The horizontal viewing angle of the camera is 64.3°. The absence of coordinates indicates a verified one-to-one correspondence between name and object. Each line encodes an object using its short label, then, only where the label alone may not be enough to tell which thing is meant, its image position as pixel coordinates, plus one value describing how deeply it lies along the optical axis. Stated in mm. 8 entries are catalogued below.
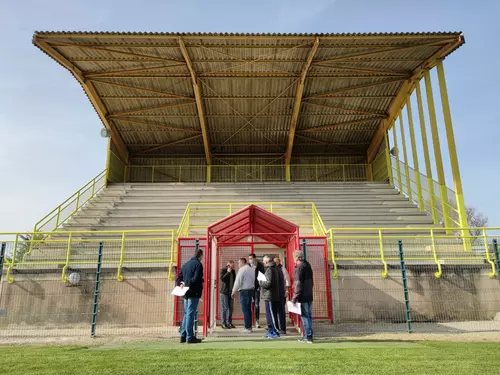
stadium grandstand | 9945
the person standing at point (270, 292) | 7762
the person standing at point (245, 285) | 8508
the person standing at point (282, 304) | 8125
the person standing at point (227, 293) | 9281
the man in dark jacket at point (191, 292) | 7059
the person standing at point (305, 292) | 7125
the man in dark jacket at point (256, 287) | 8703
